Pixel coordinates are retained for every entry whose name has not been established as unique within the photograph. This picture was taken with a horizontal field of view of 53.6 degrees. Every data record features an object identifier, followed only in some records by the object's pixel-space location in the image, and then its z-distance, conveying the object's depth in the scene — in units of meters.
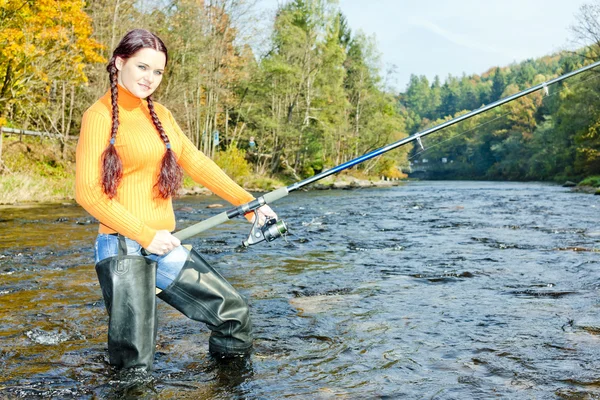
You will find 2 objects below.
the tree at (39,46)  20.30
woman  3.52
